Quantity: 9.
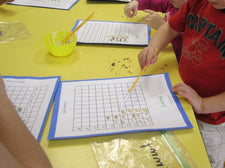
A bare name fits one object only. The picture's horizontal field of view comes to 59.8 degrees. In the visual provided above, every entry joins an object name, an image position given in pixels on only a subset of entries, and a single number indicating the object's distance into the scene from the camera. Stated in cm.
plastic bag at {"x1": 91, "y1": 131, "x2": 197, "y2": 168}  41
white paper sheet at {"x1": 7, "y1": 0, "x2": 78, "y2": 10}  106
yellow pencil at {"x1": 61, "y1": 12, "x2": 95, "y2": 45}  75
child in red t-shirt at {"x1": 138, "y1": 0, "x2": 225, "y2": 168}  62
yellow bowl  69
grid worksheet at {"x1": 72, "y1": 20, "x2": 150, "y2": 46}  80
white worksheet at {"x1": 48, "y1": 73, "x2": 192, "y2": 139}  47
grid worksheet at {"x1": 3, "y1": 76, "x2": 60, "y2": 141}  48
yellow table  42
